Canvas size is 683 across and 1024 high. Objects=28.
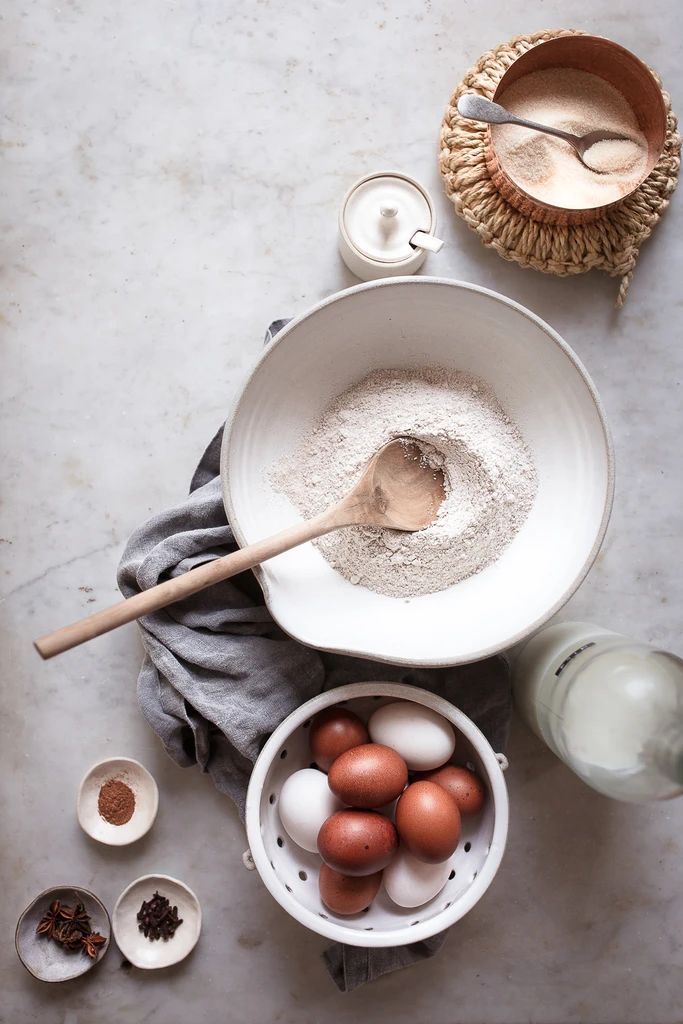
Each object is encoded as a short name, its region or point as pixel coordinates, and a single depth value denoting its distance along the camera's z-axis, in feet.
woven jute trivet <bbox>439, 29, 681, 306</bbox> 4.23
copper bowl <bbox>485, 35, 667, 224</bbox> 4.04
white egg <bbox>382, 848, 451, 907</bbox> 3.58
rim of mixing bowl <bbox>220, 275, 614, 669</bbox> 3.44
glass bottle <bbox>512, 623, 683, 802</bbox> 3.27
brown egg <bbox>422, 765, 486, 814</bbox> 3.64
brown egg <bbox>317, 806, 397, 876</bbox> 3.41
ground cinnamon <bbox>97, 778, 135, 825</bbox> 4.26
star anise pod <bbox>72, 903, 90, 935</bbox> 4.22
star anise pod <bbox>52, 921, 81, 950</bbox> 4.18
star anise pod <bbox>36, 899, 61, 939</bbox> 4.20
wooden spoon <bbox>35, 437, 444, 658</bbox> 3.29
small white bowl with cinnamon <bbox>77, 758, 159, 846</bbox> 4.23
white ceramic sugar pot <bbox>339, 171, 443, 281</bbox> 4.12
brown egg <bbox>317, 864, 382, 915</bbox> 3.56
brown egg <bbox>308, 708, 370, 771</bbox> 3.71
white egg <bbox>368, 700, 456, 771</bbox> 3.63
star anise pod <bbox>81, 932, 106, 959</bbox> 4.16
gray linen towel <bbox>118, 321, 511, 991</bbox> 3.92
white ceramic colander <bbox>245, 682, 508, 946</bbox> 3.55
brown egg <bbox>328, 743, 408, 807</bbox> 3.47
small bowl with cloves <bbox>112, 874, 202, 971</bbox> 4.20
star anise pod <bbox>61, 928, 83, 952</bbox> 4.18
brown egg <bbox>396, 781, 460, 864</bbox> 3.40
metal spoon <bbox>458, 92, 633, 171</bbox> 3.89
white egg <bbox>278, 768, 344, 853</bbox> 3.62
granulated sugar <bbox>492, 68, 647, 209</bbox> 4.11
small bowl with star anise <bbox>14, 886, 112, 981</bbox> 4.17
